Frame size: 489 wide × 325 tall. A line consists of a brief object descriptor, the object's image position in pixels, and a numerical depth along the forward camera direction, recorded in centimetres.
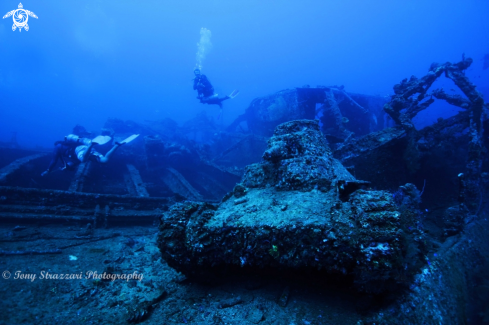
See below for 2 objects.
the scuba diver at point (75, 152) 702
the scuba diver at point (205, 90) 1318
